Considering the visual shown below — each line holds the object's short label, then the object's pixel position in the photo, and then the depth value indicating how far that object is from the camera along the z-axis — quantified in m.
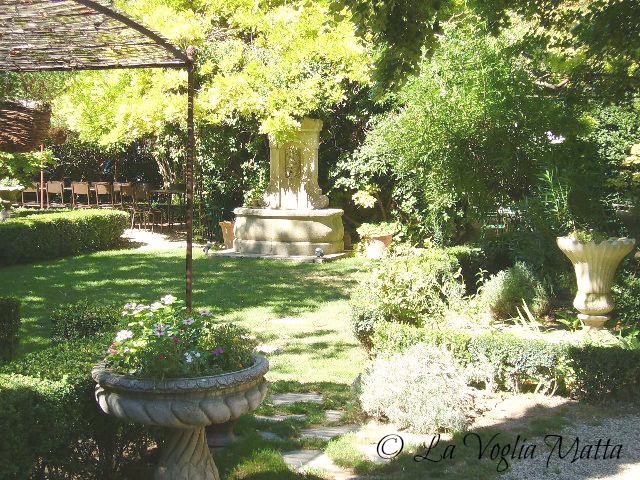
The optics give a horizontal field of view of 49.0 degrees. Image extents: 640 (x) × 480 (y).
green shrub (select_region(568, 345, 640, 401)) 5.52
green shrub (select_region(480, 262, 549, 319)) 8.88
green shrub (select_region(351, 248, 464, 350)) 7.08
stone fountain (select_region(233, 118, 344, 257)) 14.08
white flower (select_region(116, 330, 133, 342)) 3.87
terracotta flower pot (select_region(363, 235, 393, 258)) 13.79
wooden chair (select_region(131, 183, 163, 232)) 17.67
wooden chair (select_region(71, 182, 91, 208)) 18.28
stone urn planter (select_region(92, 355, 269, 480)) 3.49
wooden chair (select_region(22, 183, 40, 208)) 19.13
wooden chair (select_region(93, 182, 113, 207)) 18.16
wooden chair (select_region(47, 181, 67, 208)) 18.61
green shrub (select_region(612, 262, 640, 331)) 8.07
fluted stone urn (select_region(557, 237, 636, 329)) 7.19
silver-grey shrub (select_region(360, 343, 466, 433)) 5.00
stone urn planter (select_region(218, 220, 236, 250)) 15.23
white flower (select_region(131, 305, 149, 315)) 4.25
